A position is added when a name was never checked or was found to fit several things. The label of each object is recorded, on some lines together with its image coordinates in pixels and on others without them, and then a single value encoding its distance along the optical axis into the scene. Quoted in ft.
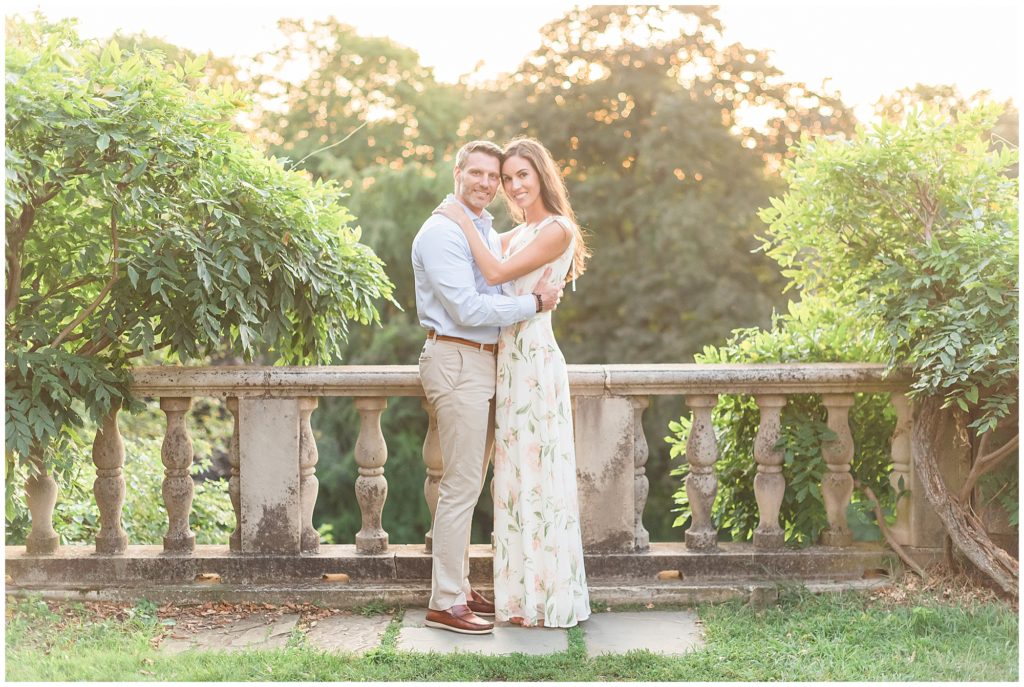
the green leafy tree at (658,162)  52.01
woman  12.94
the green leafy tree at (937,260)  12.77
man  12.48
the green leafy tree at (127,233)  12.09
